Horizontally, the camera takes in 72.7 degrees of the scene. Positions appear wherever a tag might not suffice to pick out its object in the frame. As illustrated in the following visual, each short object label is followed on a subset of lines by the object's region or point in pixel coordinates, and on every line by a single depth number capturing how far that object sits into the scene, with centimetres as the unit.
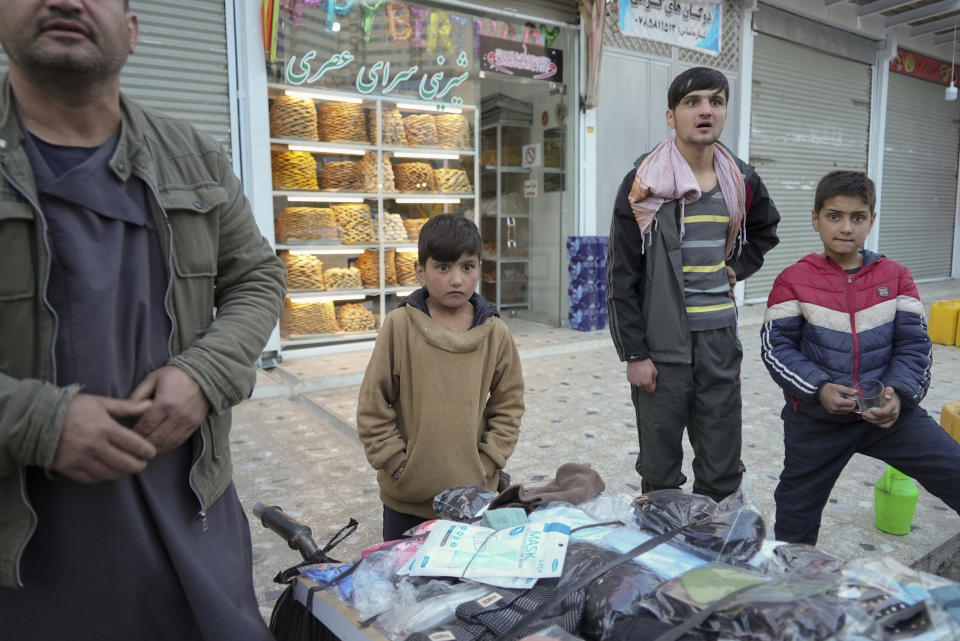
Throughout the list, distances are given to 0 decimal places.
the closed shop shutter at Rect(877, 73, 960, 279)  1241
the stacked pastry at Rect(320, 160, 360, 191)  641
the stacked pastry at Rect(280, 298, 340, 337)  630
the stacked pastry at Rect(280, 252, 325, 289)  629
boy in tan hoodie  220
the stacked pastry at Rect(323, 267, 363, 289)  652
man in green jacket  117
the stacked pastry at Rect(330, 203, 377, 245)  656
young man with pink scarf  252
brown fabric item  168
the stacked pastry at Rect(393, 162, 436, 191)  686
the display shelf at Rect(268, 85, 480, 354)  617
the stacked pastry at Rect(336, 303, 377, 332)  664
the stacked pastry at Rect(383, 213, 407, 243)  680
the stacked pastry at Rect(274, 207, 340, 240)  616
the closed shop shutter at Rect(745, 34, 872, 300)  994
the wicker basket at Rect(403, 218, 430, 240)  696
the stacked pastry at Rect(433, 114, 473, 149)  698
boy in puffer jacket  234
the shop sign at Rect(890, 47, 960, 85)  1205
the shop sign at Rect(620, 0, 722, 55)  810
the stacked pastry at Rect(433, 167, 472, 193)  704
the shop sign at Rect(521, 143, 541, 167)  857
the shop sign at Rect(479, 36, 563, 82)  718
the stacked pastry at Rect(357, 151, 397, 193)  660
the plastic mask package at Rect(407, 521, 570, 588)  130
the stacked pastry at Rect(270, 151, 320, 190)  611
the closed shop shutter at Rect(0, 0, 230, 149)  523
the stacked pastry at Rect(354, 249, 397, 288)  677
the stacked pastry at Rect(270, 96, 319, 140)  600
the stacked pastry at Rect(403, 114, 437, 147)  681
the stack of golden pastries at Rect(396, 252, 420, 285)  694
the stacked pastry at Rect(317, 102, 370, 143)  631
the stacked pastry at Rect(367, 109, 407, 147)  656
